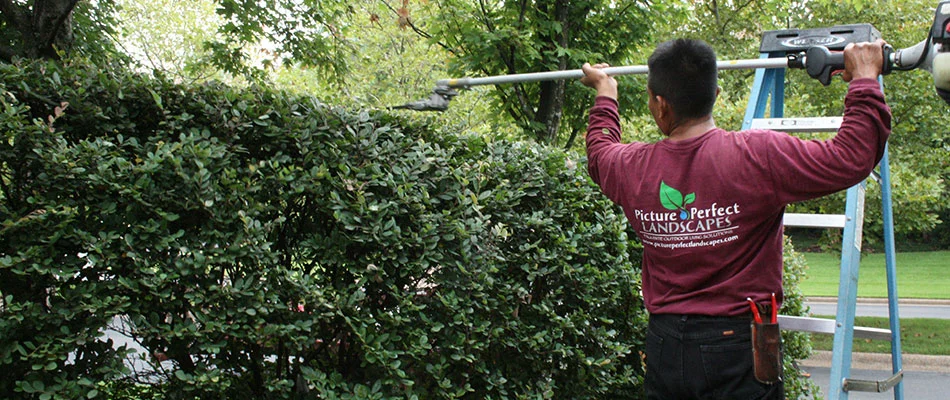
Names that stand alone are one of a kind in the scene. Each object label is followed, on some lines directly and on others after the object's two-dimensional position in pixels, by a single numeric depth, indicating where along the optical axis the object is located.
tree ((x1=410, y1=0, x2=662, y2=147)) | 7.55
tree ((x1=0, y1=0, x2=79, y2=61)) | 6.73
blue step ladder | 3.50
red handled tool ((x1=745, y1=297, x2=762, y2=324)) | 2.46
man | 2.37
